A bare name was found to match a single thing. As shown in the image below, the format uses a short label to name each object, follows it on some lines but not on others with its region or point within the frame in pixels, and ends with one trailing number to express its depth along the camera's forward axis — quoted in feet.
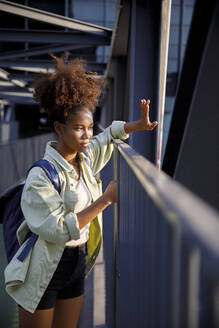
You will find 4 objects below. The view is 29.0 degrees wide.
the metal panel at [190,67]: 6.88
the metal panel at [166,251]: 1.97
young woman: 6.81
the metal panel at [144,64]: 11.27
